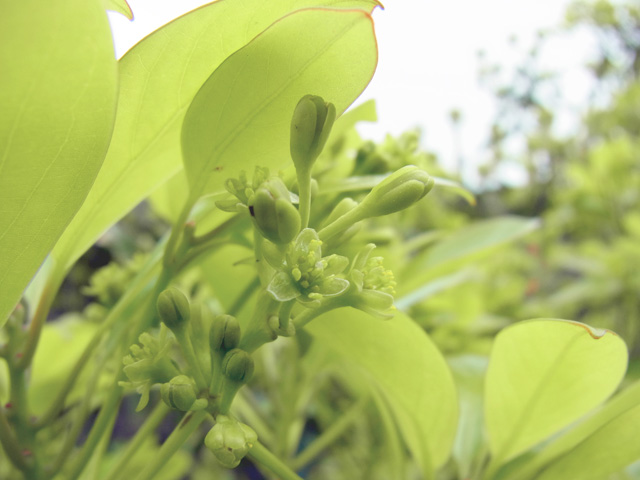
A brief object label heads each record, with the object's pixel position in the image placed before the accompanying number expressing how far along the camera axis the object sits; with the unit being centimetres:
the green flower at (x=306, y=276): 9
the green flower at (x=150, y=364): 10
